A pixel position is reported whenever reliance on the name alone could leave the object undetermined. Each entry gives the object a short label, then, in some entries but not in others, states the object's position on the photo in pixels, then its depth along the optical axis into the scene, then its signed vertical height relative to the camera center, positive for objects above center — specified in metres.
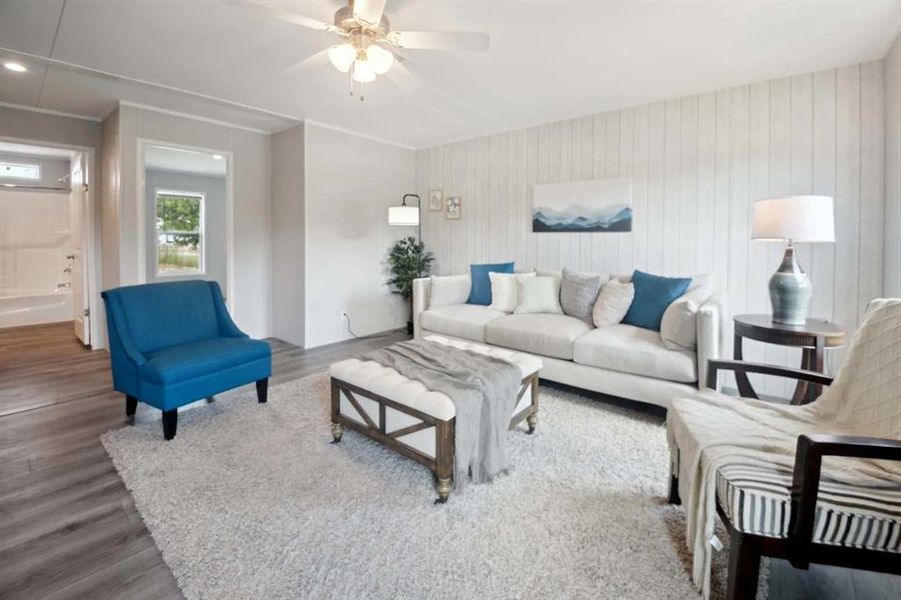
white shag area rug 1.45 -1.02
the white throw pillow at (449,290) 4.49 -0.05
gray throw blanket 1.95 -0.57
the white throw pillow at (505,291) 4.14 -0.06
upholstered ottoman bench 1.89 -0.66
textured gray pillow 3.66 -0.08
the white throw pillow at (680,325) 2.69 -0.28
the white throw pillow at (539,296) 3.89 -0.11
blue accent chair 2.48 -0.42
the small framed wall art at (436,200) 5.54 +1.19
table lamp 2.46 +0.32
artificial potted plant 5.48 +0.29
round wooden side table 2.38 -0.32
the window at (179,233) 7.14 +0.96
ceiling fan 2.08 +1.36
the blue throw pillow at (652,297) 3.21 -0.10
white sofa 2.66 -0.49
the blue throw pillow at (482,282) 4.49 +0.04
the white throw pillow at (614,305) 3.40 -0.17
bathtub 5.83 -0.30
